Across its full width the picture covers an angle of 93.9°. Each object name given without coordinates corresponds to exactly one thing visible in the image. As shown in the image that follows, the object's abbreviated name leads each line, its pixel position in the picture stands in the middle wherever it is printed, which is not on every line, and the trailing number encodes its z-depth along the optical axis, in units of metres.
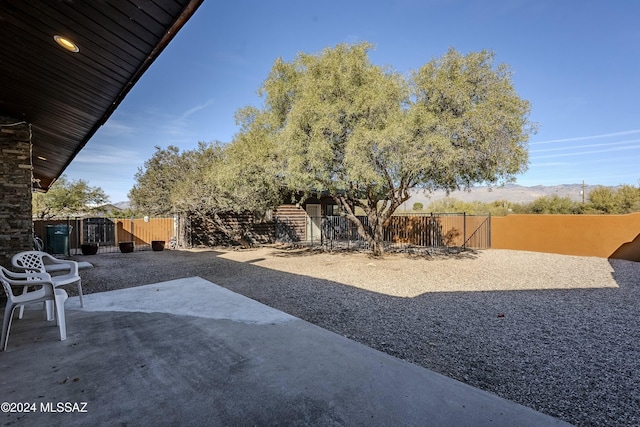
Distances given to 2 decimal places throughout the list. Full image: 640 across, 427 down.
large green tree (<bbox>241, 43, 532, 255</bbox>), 7.44
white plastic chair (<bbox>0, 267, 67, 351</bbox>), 2.82
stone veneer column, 4.80
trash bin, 11.26
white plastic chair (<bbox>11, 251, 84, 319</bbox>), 3.74
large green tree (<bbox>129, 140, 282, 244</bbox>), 9.67
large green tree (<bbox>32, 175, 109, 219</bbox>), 19.34
